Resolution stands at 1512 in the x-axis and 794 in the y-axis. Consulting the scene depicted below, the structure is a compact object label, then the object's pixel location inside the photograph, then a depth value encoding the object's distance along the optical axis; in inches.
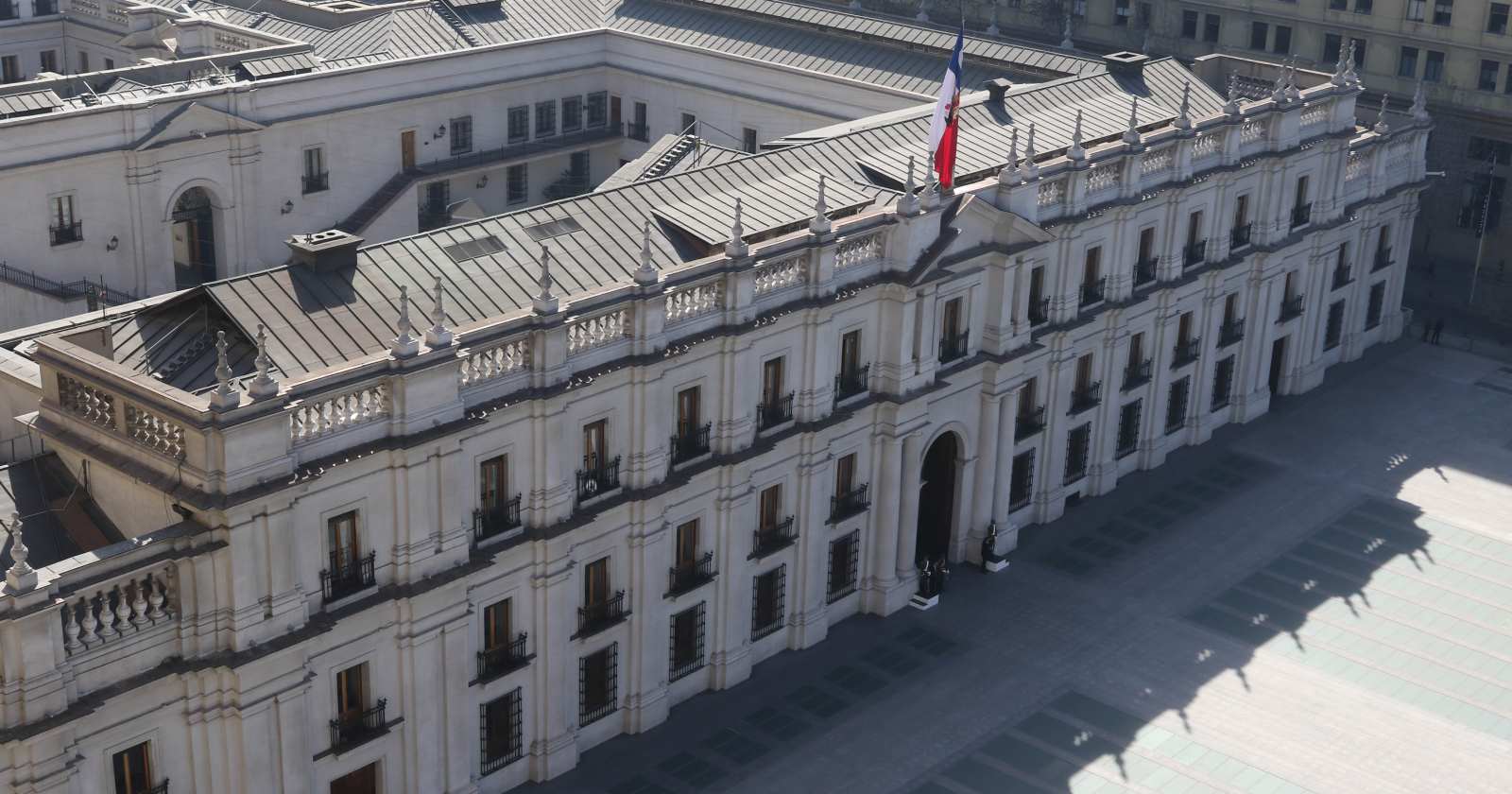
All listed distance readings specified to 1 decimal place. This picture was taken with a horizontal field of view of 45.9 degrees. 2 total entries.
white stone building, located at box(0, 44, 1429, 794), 1737.2
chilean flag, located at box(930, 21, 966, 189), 2445.9
